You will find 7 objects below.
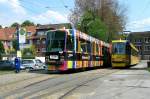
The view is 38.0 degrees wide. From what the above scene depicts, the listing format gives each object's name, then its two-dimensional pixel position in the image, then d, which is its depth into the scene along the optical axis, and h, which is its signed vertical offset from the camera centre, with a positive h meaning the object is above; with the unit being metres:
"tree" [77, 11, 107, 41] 34.81 +4.27
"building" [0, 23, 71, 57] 60.86 +5.29
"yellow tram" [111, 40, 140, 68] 23.65 +0.02
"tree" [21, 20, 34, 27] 80.01 +11.32
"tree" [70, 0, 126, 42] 38.66 +7.46
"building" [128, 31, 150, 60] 77.89 +4.42
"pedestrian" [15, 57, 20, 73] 18.48 -1.07
